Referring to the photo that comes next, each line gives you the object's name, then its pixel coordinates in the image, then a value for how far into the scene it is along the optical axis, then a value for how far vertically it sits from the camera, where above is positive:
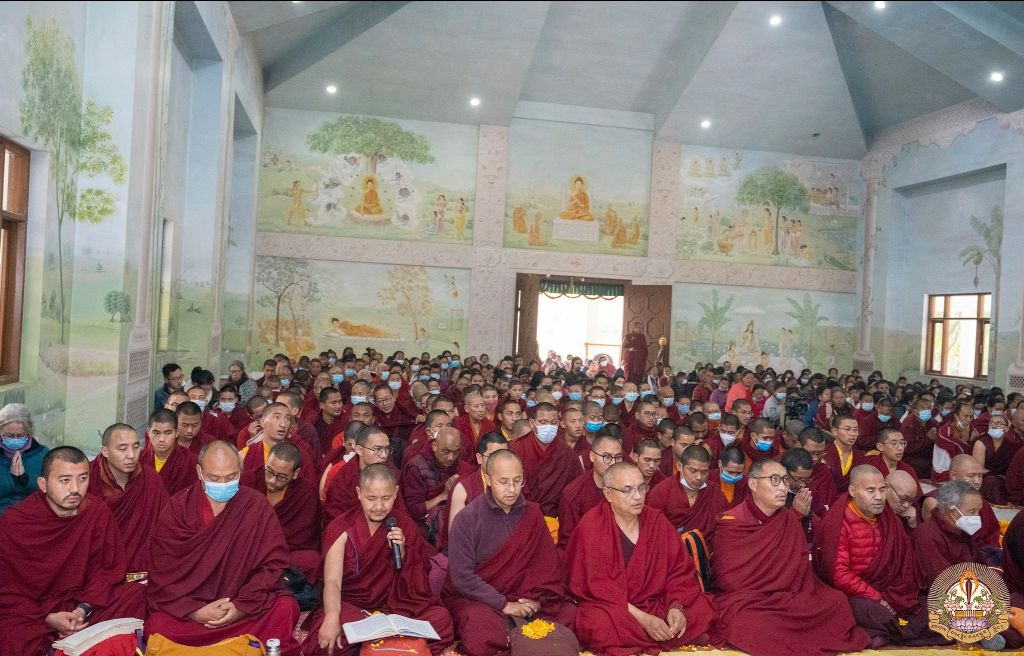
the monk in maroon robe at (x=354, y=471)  5.44 -1.13
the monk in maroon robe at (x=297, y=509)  5.08 -1.37
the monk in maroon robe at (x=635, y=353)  16.97 -0.56
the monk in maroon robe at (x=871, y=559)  4.70 -1.36
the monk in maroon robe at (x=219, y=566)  3.96 -1.36
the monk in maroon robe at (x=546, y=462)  6.47 -1.16
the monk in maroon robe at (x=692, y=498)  5.39 -1.19
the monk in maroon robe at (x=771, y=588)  4.51 -1.53
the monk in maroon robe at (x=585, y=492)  5.44 -1.17
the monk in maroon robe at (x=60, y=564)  3.91 -1.38
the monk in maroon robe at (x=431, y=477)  6.29 -1.32
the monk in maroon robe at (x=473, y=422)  7.43 -1.00
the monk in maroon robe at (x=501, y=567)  4.28 -1.39
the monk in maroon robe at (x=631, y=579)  4.28 -1.43
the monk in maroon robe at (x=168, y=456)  5.44 -1.08
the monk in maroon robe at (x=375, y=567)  4.13 -1.37
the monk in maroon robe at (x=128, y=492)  4.69 -1.16
